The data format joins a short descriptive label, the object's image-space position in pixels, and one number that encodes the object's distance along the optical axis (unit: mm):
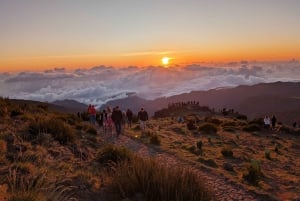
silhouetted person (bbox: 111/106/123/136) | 14271
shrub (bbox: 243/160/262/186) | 8857
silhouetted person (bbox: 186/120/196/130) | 22181
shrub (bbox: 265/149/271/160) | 13838
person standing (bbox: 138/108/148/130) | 16708
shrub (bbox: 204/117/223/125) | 28310
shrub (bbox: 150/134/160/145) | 13428
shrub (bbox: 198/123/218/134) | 21148
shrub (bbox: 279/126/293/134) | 24394
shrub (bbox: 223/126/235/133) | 22687
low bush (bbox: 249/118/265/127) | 27201
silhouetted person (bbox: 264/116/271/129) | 23377
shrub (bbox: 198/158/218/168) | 10497
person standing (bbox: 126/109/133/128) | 19680
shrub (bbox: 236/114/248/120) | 34763
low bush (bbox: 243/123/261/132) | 23468
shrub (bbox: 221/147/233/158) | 12948
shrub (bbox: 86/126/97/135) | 13573
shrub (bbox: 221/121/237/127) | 26110
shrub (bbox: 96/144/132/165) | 7330
